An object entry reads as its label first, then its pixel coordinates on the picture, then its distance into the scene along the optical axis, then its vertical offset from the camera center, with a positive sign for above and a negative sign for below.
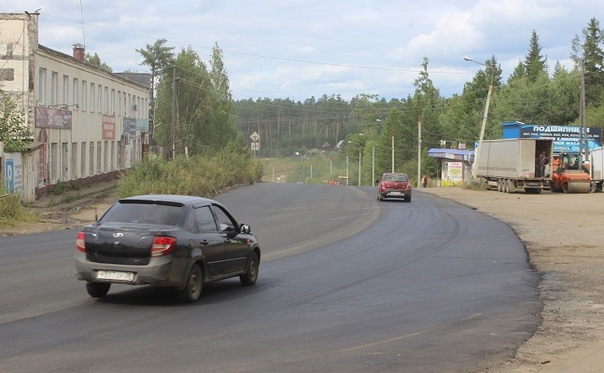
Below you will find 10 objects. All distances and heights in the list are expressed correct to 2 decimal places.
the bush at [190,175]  40.62 -0.98
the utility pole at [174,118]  56.31 +2.56
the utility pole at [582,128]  60.08 +2.58
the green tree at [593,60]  105.56 +13.06
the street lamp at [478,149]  61.78 +0.99
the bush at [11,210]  26.41 -1.66
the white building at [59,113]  39.22 +2.46
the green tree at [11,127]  35.32 +1.19
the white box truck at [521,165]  57.94 -0.15
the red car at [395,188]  48.78 -1.50
